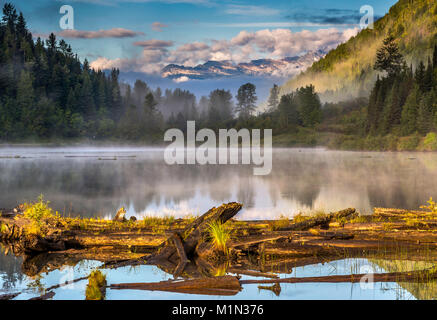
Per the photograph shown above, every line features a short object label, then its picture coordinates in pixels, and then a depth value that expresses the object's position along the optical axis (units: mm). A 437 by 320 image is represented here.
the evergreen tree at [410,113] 102569
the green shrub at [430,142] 91406
